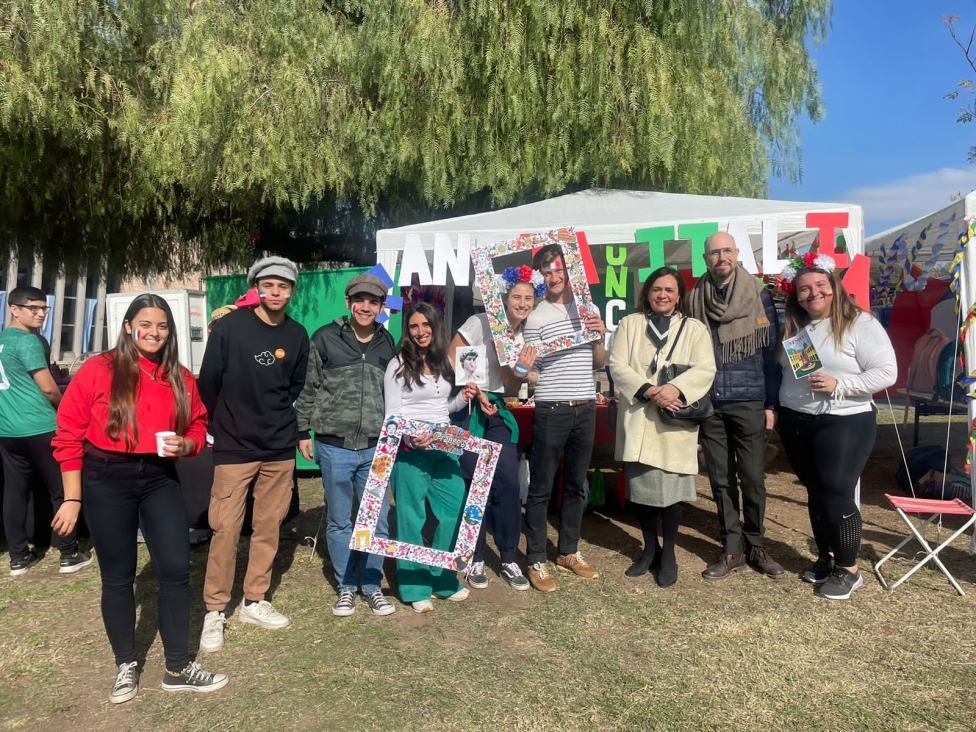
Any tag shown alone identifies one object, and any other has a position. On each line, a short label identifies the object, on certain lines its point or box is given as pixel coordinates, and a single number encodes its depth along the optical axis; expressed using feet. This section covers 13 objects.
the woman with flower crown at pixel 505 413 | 13.35
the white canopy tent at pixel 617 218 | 16.33
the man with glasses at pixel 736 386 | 13.75
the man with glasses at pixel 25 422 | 14.73
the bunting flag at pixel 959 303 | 14.34
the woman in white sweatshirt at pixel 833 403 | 12.59
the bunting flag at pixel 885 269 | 27.98
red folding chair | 13.23
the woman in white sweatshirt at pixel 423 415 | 12.38
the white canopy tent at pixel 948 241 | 14.47
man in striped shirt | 13.39
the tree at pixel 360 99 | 22.90
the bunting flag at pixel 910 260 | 23.70
